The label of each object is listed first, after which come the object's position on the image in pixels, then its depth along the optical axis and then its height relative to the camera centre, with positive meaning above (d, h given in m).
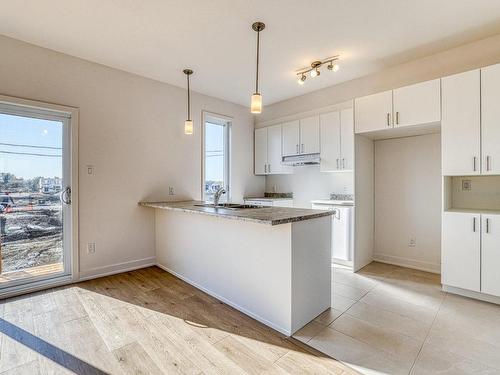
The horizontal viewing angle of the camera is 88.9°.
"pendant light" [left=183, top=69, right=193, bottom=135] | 3.32 +0.80
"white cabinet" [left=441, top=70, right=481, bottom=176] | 2.66 +0.66
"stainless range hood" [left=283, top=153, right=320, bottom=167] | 4.16 +0.45
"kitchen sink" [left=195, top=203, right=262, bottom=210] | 3.18 -0.26
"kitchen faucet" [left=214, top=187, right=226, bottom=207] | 3.22 -0.11
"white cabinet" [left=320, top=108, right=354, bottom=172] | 3.73 +0.69
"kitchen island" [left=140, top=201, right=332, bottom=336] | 2.08 -0.71
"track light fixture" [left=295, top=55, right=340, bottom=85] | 3.28 +1.61
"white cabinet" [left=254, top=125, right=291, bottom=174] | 4.82 +0.68
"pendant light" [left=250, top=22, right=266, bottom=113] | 2.38 +0.80
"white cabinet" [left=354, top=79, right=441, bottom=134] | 2.96 +0.99
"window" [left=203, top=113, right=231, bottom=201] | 4.61 +0.60
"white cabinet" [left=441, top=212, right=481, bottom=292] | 2.65 -0.70
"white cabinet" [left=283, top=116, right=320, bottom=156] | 4.19 +0.85
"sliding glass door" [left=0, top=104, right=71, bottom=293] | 2.79 -0.11
